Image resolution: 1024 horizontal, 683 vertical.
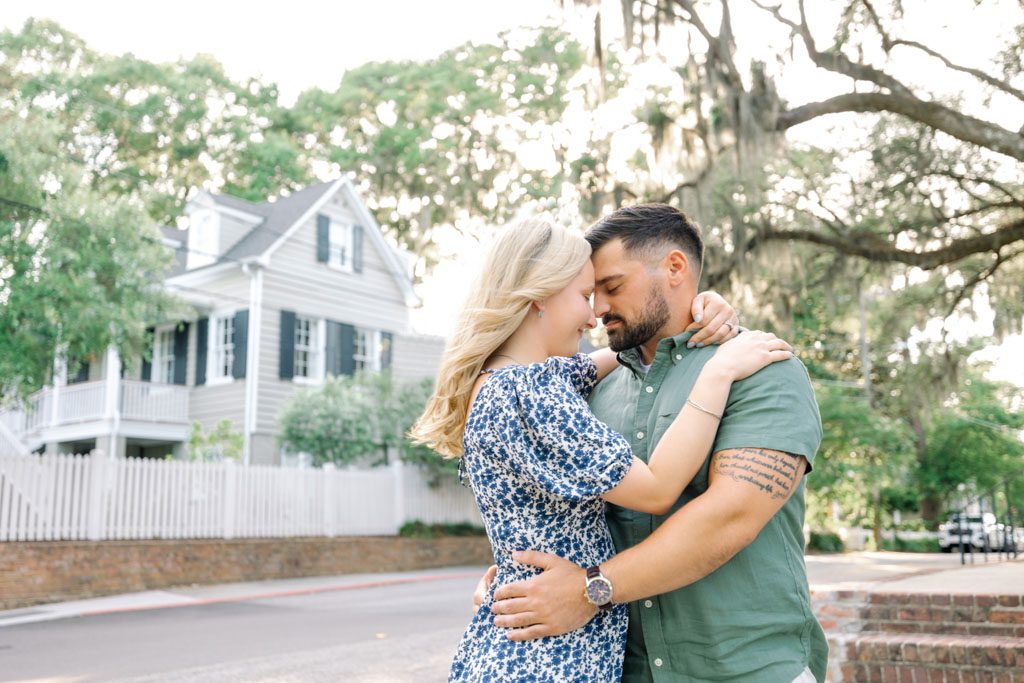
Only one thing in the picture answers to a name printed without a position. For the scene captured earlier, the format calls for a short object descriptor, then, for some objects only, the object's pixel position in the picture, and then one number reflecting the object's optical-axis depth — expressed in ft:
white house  70.54
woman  6.60
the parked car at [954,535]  95.53
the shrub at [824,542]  91.50
